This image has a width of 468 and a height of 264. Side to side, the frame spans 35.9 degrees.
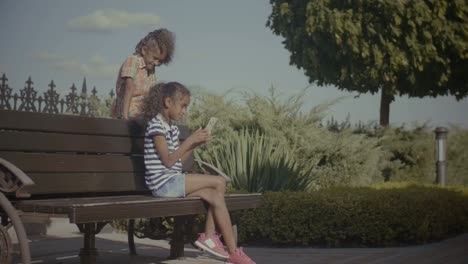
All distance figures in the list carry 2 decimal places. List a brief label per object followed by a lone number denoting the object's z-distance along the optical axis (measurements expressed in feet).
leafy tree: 53.57
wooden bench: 12.81
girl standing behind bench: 19.20
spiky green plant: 27.94
